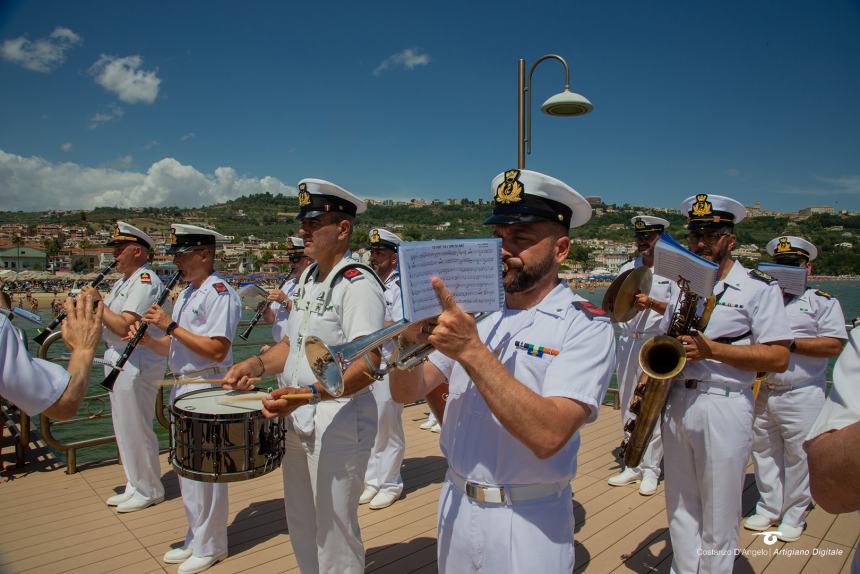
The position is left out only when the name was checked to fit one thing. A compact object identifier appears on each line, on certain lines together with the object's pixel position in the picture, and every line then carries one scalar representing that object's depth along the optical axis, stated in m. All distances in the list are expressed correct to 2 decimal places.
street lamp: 6.73
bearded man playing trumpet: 1.93
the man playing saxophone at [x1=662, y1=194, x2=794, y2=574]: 3.17
